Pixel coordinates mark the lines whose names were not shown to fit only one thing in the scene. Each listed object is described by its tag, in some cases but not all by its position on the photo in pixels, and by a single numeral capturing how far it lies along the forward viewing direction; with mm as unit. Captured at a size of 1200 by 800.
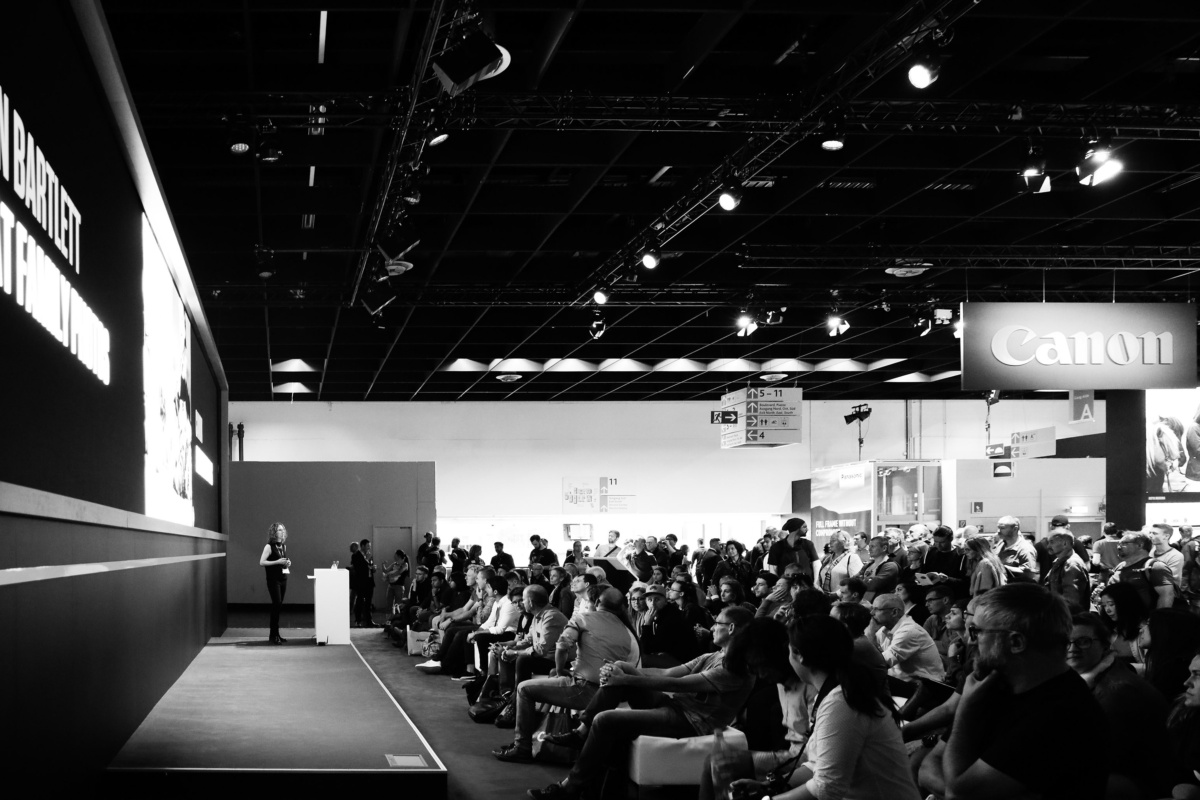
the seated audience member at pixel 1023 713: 2438
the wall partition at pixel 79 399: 3459
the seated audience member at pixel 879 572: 9547
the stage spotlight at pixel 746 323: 16031
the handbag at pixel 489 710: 9305
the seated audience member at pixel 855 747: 3328
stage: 5719
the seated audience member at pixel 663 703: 5855
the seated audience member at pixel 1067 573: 9875
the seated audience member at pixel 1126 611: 5488
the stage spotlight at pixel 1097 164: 8984
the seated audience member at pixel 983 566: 9789
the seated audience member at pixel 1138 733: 3555
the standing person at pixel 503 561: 17141
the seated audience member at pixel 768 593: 8508
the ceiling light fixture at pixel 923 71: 7266
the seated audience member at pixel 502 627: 11055
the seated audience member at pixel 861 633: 5191
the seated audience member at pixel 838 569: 11742
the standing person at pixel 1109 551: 12539
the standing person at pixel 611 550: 17469
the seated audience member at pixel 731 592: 8953
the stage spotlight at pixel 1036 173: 9336
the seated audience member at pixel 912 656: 6336
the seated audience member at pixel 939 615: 7898
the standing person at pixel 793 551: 13891
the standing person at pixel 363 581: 18891
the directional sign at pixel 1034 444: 20328
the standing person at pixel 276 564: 14734
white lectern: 14305
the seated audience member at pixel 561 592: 10508
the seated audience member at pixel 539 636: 8703
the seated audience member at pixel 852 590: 8031
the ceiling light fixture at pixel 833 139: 8547
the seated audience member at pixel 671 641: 7441
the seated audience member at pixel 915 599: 8578
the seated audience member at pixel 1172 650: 4438
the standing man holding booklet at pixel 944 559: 11547
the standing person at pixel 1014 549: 11781
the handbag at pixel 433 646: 13062
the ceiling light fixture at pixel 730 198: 10055
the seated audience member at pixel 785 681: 4637
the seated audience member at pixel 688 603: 8805
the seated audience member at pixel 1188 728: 3912
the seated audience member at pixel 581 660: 7426
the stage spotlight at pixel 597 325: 16203
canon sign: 10812
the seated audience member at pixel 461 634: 11977
